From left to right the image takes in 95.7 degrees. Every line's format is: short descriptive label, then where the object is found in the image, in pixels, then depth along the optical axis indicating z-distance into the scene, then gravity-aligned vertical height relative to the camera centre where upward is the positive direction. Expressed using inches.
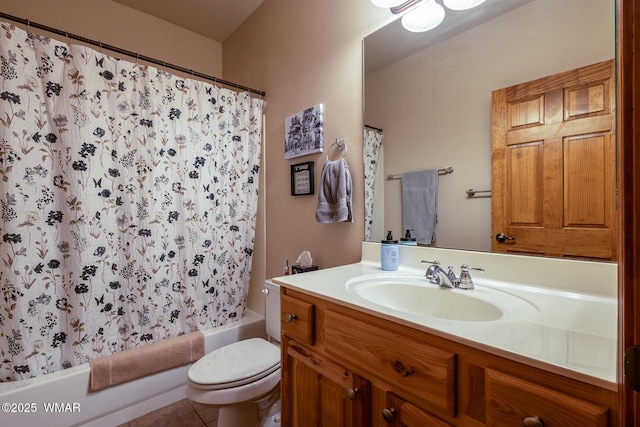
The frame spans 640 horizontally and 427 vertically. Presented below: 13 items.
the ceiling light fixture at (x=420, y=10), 43.9 +31.3
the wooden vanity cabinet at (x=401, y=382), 18.8 -14.4
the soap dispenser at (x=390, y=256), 47.1 -7.6
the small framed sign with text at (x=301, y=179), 65.6 +7.5
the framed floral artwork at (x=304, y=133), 62.9 +18.0
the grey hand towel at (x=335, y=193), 55.6 +3.3
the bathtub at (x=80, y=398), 51.0 -37.0
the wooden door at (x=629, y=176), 12.5 +1.4
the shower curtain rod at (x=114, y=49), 51.3 +33.9
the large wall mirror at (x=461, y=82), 34.5 +18.4
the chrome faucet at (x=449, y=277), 37.2 -9.0
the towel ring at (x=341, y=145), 58.6 +13.3
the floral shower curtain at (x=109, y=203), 52.2 +2.1
